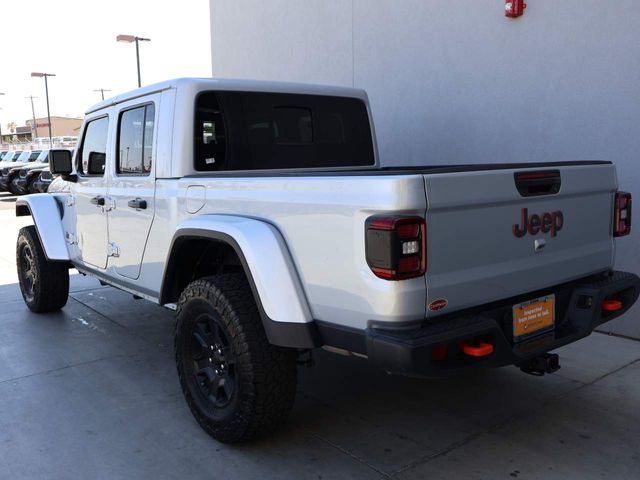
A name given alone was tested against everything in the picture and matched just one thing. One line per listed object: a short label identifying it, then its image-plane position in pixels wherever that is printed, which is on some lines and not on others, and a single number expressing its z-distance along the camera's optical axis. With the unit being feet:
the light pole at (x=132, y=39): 60.39
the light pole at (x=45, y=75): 102.60
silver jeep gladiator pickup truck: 8.16
